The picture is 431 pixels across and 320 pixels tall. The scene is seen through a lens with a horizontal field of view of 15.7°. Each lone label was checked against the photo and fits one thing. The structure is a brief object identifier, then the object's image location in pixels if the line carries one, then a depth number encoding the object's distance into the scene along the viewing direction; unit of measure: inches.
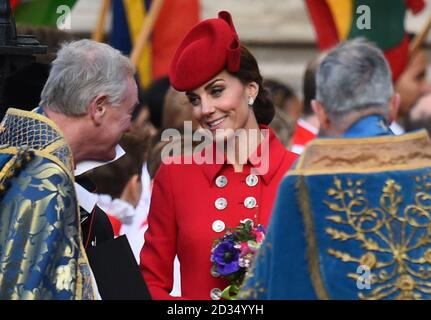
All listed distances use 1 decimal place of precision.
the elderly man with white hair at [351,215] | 204.8
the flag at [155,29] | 454.6
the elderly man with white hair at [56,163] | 211.8
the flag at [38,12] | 430.3
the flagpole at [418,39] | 406.9
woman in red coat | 249.0
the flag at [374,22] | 410.0
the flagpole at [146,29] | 408.2
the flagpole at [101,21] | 434.8
